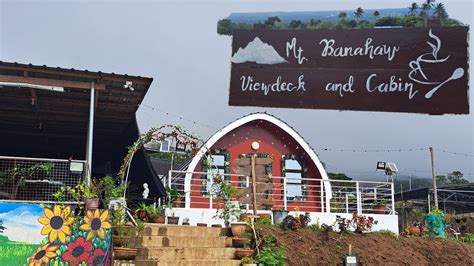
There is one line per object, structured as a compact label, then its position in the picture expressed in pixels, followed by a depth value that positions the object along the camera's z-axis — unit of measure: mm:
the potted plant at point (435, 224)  13172
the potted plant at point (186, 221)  12295
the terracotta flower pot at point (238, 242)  9773
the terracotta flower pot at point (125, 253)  8617
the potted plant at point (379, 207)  13992
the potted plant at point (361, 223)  11492
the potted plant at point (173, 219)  11674
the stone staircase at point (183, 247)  8867
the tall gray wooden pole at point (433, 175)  20481
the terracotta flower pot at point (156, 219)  10906
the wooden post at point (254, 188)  11520
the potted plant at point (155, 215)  10914
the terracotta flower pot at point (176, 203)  12591
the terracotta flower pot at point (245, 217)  10516
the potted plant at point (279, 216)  11343
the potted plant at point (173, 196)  12527
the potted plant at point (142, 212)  10953
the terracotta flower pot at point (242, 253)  9391
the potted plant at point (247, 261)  9148
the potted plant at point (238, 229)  9914
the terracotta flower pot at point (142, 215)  10945
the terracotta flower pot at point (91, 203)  8828
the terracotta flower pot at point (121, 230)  9031
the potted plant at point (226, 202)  10797
